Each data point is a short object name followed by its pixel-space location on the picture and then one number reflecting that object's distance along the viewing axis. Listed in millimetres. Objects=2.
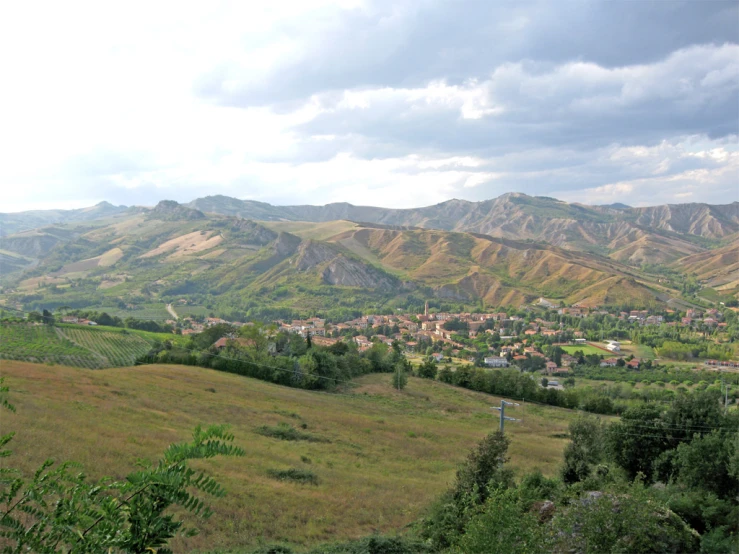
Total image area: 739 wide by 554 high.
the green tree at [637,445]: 21891
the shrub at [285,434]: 25984
